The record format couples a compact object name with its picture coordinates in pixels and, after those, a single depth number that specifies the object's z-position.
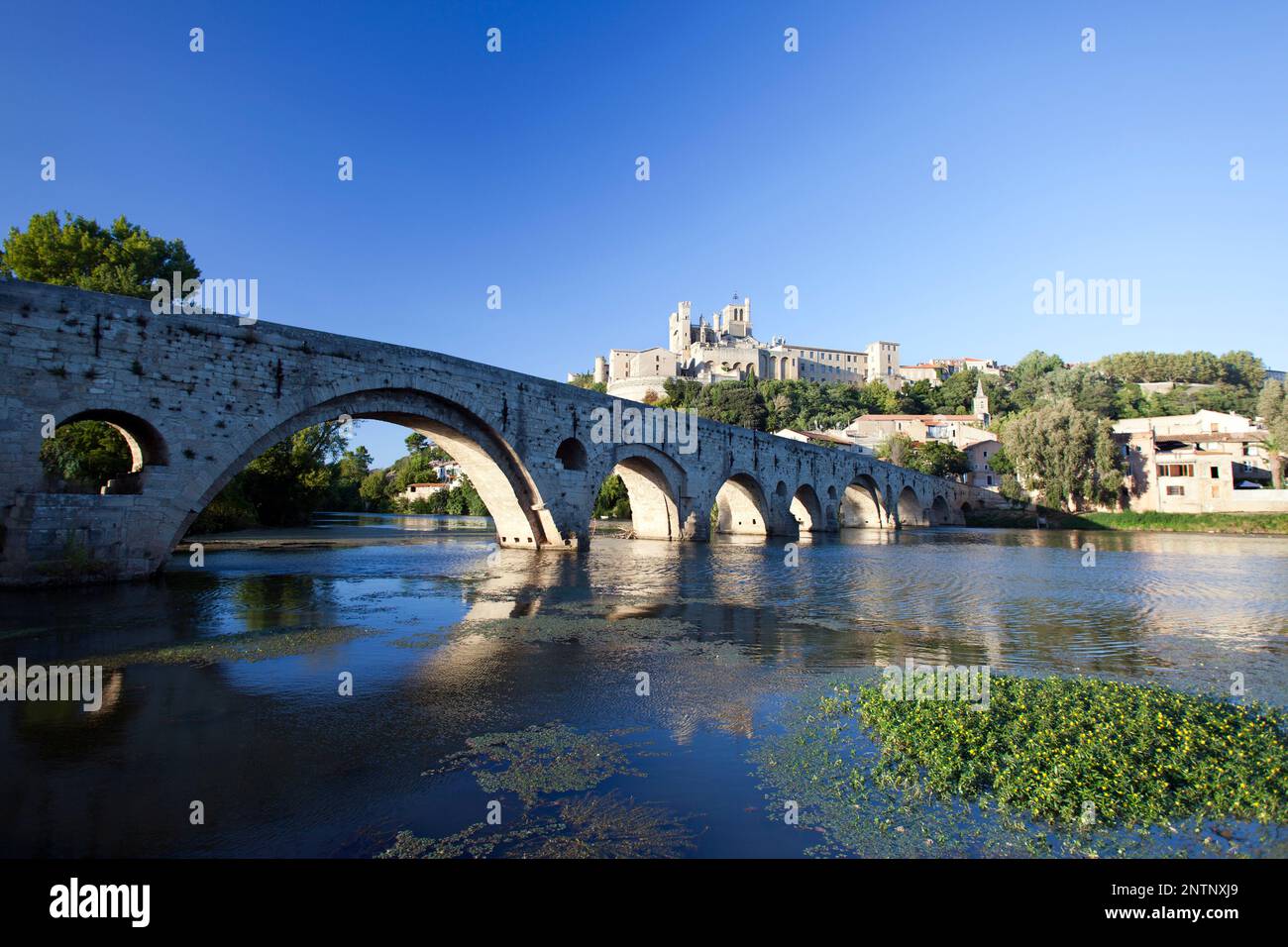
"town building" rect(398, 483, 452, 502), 89.44
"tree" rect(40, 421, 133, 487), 24.48
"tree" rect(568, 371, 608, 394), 149.50
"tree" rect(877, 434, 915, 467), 79.25
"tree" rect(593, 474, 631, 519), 67.44
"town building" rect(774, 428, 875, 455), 78.14
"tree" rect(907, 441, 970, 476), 79.94
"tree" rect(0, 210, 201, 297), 29.19
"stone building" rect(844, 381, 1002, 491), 85.94
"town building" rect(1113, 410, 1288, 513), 59.75
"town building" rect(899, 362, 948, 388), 147.50
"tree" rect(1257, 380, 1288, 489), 56.41
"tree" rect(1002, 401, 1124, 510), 63.75
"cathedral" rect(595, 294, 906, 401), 139.00
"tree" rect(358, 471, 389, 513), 90.44
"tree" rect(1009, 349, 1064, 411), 115.62
